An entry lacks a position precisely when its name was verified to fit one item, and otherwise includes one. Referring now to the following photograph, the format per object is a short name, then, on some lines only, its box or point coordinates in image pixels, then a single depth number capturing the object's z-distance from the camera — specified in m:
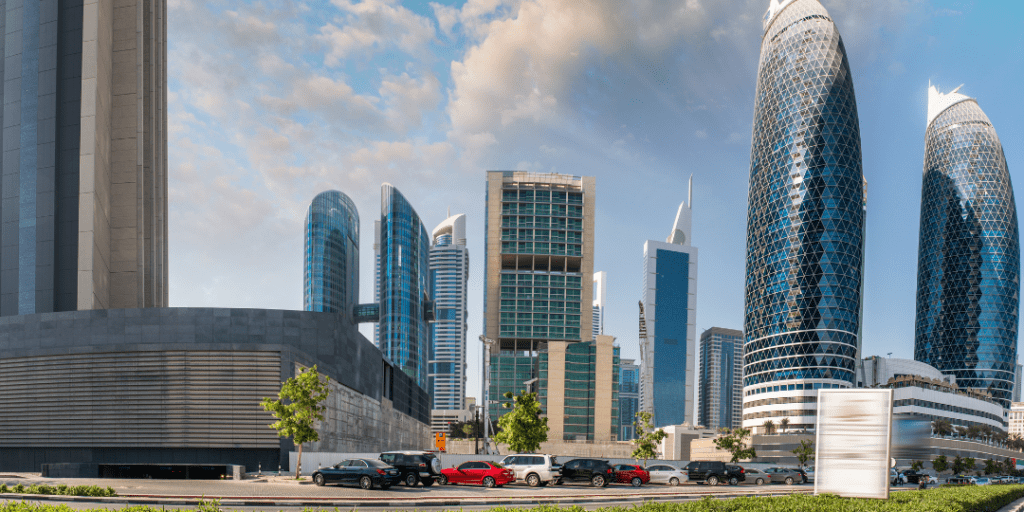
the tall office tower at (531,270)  173.38
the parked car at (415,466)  39.09
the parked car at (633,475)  45.97
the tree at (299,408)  43.14
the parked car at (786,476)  54.59
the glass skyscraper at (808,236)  179.00
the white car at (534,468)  42.56
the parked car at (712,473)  51.41
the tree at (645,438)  75.75
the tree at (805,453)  112.46
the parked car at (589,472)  44.69
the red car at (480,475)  40.69
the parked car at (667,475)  50.16
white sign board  20.33
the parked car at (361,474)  36.06
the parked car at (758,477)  53.25
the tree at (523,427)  72.56
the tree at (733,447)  100.12
